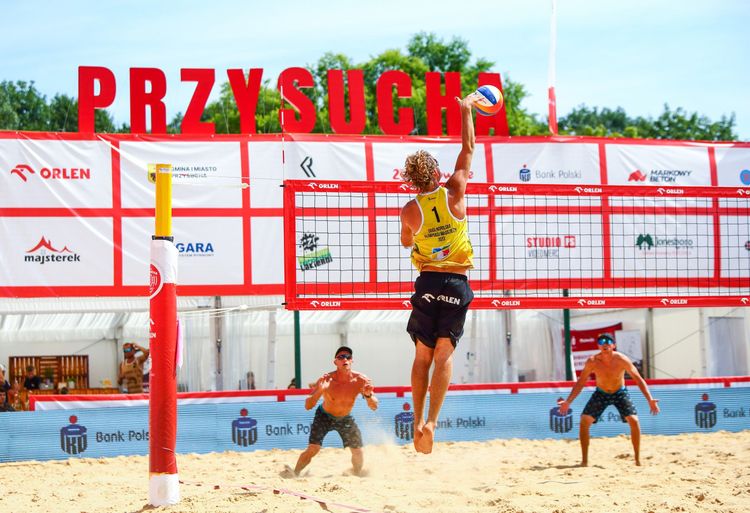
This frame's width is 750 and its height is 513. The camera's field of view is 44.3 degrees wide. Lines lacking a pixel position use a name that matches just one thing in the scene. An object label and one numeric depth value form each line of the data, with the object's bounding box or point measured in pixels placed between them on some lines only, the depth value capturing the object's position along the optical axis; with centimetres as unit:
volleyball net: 1114
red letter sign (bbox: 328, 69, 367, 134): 1373
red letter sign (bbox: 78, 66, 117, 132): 1330
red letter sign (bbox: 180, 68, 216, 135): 1342
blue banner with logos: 1158
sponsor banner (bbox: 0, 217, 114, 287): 1259
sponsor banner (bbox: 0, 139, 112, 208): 1270
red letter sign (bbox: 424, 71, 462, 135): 1412
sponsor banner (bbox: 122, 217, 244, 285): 1284
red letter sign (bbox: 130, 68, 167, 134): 1352
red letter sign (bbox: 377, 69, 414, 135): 1397
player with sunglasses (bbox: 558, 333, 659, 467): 1090
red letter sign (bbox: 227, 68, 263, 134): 1366
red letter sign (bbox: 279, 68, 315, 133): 1368
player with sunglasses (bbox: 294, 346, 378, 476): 1027
